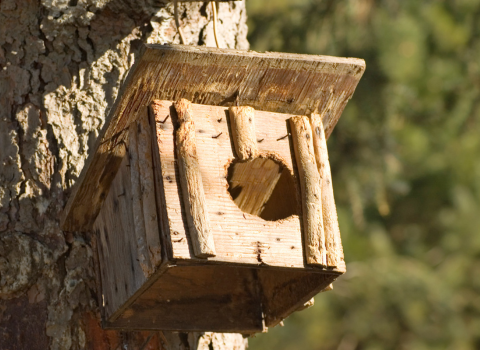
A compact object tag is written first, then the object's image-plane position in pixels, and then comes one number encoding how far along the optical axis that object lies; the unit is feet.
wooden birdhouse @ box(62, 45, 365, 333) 11.44
